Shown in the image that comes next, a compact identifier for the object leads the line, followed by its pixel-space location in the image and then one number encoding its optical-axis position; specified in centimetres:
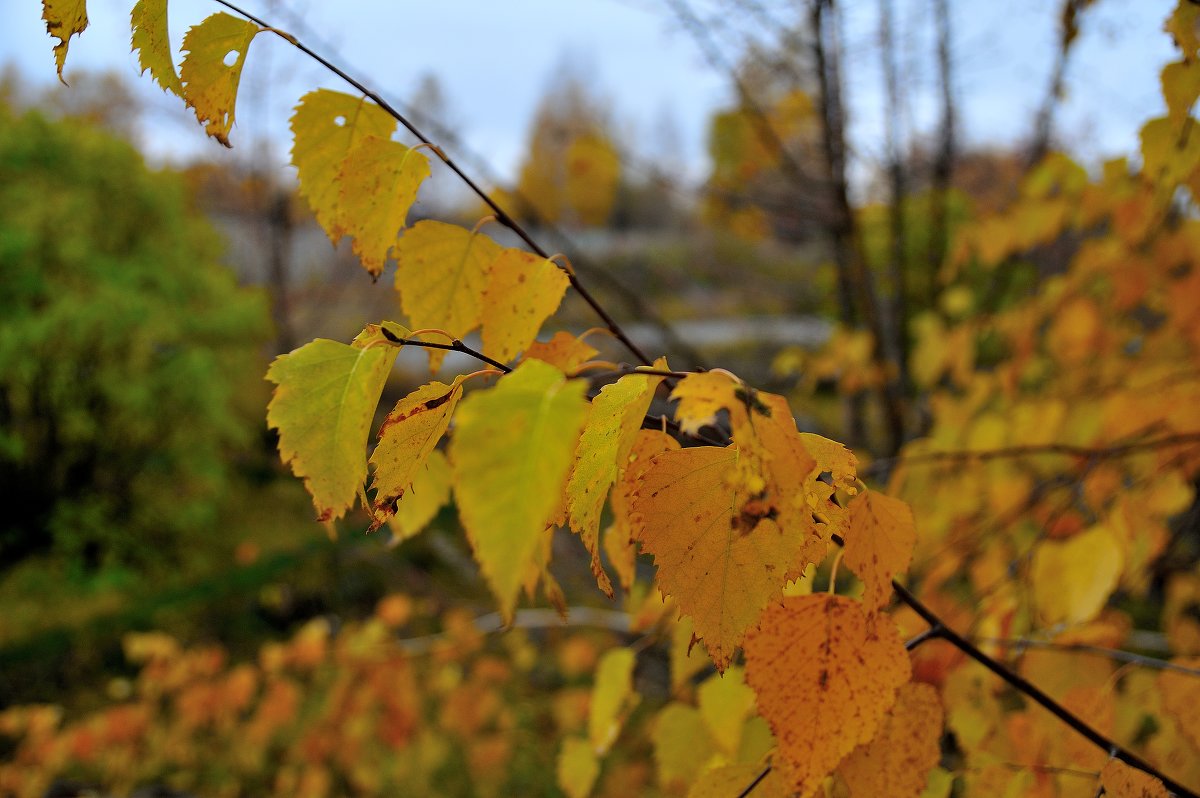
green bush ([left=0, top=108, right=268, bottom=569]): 259
